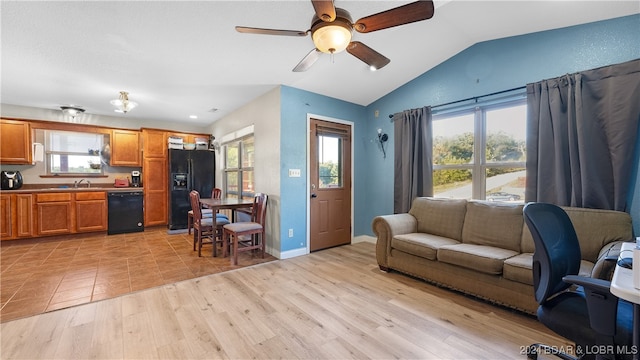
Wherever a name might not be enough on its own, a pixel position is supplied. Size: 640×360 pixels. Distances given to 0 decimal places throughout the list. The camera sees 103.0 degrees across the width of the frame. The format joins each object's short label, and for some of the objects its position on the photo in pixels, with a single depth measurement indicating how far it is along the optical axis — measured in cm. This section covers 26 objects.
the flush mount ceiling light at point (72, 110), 467
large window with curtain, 303
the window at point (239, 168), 479
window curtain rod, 290
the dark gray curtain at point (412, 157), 367
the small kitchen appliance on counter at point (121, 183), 548
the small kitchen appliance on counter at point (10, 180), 450
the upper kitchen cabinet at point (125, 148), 541
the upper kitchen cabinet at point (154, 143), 553
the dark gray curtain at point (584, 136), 223
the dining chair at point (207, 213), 432
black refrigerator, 537
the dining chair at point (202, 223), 371
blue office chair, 115
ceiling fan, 160
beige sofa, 215
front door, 406
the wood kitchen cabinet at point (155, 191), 552
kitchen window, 506
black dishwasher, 509
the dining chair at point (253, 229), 342
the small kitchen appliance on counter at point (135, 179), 566
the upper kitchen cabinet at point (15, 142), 447
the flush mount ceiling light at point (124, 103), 388
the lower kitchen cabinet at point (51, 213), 429
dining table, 360
